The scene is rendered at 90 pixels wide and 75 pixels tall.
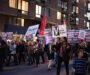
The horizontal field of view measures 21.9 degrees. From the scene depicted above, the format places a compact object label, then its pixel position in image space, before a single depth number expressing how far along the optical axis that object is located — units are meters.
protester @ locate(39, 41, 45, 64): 16.62
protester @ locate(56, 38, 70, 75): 9.54
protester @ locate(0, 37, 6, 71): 12.61
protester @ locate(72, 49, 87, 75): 10.07
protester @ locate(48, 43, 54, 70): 12.82
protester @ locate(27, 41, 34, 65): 15.65
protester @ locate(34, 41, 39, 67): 15.04
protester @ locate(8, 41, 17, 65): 16.06
